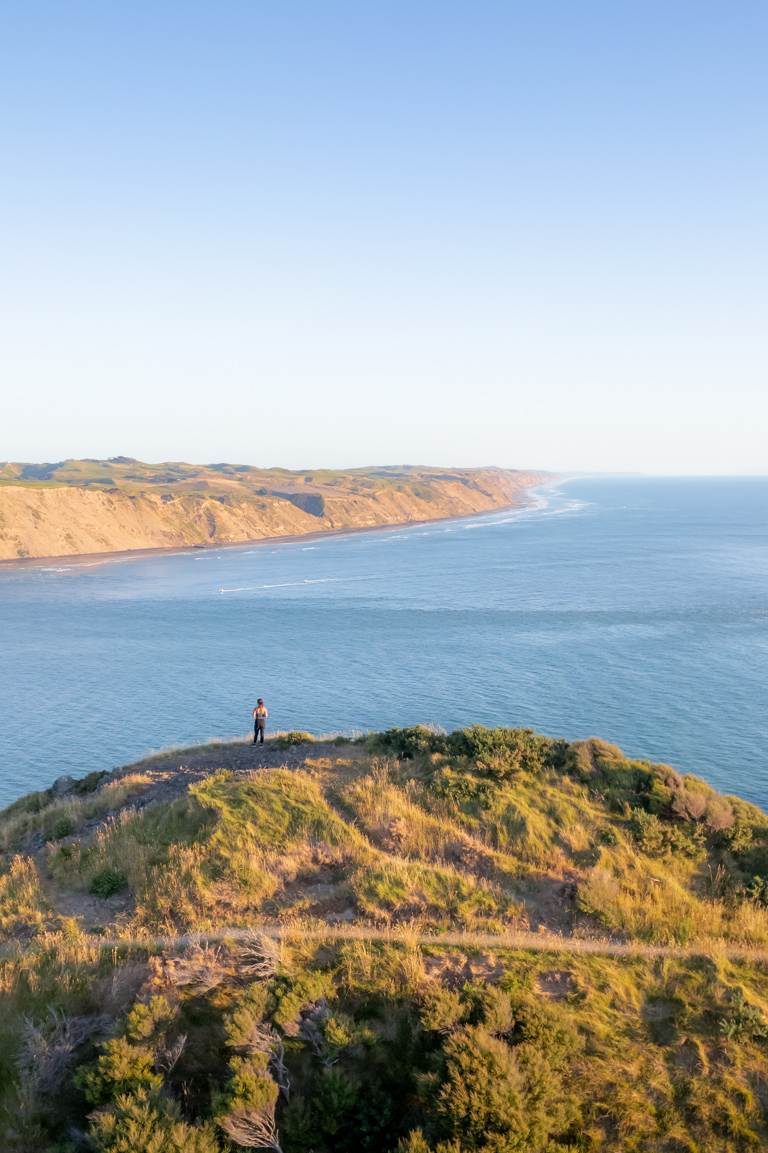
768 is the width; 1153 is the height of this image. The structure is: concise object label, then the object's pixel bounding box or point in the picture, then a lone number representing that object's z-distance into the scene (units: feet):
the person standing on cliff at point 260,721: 93.81
